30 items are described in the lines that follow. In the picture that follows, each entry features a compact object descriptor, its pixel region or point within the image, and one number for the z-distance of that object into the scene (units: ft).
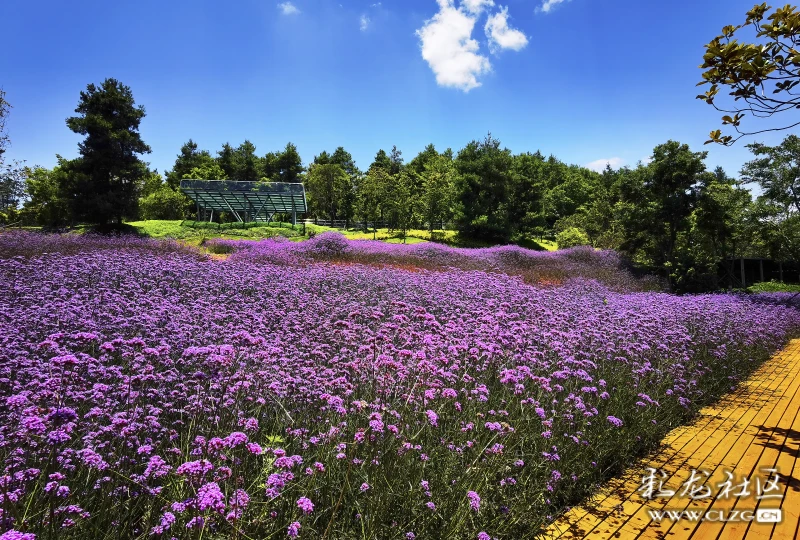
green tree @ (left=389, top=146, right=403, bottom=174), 204.15
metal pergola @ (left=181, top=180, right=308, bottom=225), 94.73
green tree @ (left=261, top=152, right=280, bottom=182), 206.92
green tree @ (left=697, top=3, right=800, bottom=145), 11.51
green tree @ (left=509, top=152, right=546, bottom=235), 116.78
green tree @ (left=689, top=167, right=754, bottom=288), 66.13
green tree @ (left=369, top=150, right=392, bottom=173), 196.75
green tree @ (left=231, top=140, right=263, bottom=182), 193.88
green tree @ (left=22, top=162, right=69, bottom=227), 122.90
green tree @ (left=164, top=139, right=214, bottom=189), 192.18
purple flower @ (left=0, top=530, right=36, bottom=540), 4.59
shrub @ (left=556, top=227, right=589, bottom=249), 110.63
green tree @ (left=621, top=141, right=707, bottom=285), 69.62
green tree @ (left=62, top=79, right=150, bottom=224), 84.43
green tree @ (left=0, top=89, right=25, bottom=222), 72.01
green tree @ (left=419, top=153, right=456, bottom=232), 114.52
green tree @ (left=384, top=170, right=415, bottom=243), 107.24
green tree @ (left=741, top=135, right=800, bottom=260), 58.34
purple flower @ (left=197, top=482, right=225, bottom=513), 5.41
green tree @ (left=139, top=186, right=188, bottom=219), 144.15
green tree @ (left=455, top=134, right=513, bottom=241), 107.86
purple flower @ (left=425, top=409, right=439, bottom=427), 8.89
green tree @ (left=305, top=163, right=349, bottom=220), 148.66
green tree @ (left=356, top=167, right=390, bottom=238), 117.60
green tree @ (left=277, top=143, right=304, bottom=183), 205.05
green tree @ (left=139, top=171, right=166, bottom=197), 155.22
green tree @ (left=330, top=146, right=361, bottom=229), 159.98
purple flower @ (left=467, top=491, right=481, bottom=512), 7.29
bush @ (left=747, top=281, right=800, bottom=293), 82.94
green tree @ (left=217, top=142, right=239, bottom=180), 195.72
